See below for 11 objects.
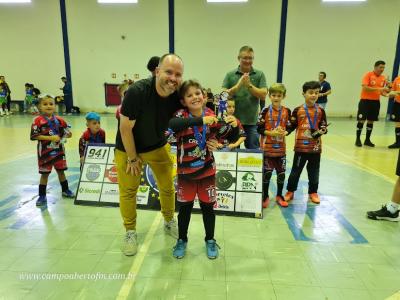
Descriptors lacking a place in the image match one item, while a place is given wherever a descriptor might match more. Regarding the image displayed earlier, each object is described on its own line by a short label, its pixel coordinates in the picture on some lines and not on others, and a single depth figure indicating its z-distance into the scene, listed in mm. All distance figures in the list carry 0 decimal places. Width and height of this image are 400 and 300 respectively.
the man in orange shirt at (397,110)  7299
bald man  2385
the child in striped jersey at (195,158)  2420
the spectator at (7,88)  13555
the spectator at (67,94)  14091
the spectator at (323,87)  11609
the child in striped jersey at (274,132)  3751
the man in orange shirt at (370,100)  7516
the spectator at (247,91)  3902
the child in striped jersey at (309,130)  3805
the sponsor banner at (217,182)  3670
